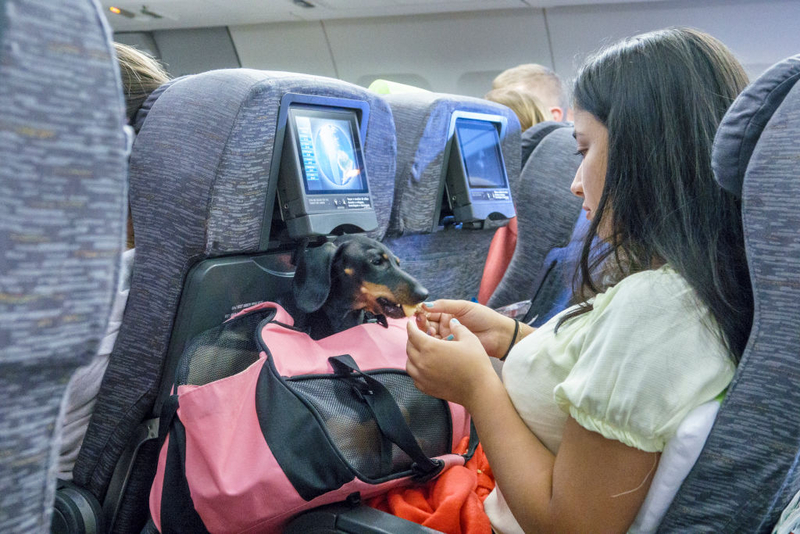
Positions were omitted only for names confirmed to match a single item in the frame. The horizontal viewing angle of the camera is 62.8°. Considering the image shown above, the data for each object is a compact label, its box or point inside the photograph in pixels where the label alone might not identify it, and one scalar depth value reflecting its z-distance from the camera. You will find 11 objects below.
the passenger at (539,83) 3.73
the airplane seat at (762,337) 0.76
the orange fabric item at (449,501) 1.12
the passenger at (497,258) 2.64
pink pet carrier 1.08
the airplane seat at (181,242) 1.24
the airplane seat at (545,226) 2.33
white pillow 0.81
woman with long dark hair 0.82
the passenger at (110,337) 1.35
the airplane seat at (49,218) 0.42
